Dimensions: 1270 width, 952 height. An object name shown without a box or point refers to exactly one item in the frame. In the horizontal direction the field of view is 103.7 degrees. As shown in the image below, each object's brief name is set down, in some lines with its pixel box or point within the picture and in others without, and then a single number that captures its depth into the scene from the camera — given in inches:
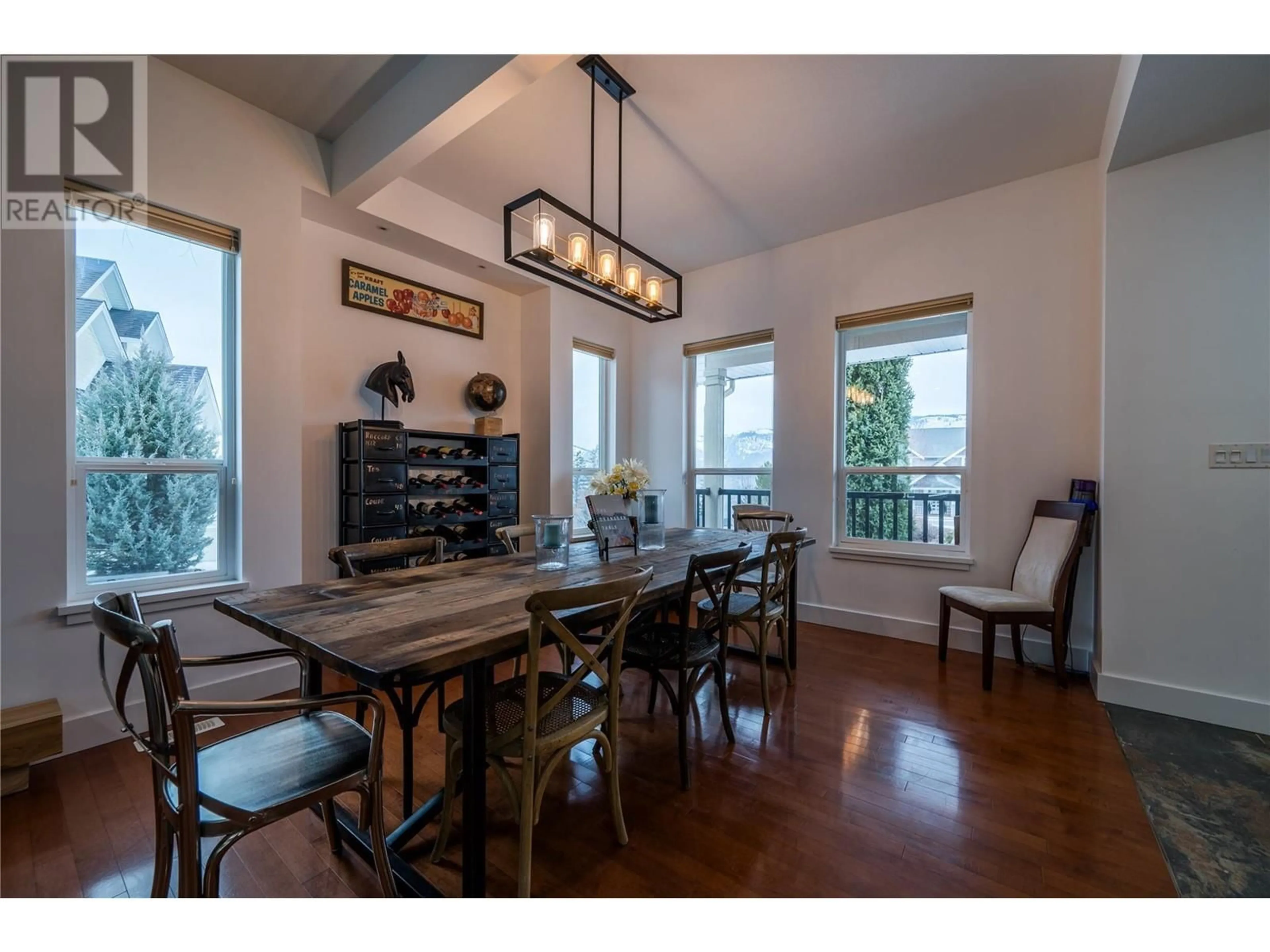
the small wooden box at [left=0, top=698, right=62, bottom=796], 70.3
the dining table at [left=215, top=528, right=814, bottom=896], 44.8
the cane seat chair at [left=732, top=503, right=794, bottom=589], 143.9
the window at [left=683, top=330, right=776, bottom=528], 175.2
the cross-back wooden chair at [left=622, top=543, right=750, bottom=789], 74.3
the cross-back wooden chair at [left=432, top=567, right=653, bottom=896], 49.8
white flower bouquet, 133.6
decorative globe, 156.5
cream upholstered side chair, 108.4
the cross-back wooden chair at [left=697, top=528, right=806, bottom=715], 95.4
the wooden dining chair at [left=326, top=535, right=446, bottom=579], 77.7
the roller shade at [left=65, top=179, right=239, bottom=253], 85.0
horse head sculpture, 130.5
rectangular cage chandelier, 88.4
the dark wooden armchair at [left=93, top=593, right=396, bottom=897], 39.4
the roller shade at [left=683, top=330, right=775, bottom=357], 169.0
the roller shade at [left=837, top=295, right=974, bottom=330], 134.4
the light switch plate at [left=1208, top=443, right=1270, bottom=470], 90.7
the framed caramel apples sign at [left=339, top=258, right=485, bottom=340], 132.5
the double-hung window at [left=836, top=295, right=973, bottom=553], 138.7
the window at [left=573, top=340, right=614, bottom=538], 183.8
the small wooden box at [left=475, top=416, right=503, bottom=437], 156.9
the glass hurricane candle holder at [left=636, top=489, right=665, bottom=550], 105.7
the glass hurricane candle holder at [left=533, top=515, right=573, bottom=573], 85.3
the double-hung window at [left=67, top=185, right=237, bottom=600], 87.6
